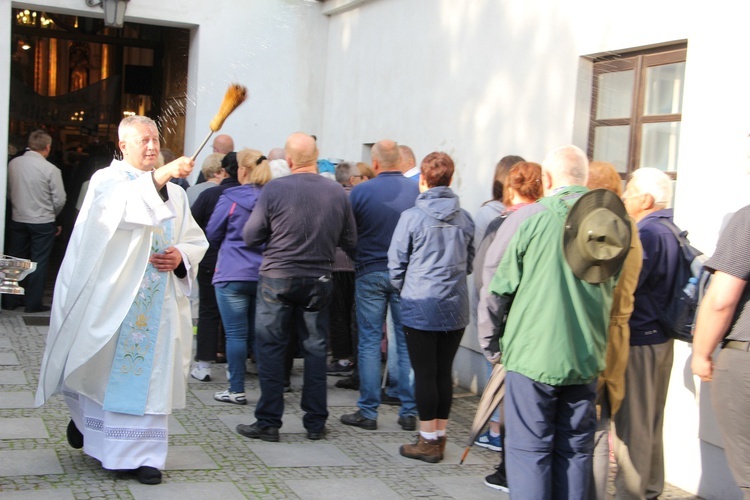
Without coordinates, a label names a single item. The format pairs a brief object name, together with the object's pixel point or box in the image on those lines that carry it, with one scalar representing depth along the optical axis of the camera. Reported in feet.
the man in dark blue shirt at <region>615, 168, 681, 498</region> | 16.33
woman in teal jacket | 18.97
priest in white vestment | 16.39
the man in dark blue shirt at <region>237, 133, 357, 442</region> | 19.48
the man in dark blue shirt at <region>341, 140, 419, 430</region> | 21.83
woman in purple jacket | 22.63
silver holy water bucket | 14.19
